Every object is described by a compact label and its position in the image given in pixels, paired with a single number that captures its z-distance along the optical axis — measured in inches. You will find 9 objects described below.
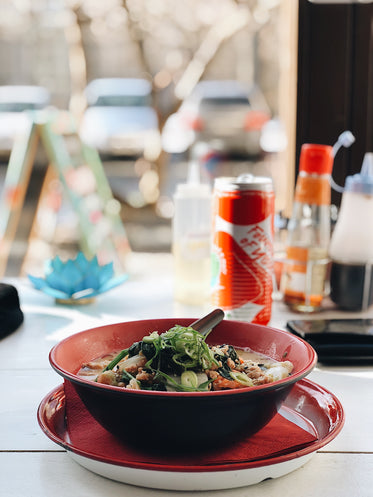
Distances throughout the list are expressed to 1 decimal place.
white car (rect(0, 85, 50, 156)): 297.4
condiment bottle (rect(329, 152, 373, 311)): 50.4
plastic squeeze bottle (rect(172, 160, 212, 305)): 52.1
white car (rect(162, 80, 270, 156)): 277.0
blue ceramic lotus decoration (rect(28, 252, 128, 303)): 52.2
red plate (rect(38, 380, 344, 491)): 21.6
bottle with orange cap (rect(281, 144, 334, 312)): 49.7
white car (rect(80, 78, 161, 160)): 297.4
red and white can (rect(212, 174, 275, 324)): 41.8
